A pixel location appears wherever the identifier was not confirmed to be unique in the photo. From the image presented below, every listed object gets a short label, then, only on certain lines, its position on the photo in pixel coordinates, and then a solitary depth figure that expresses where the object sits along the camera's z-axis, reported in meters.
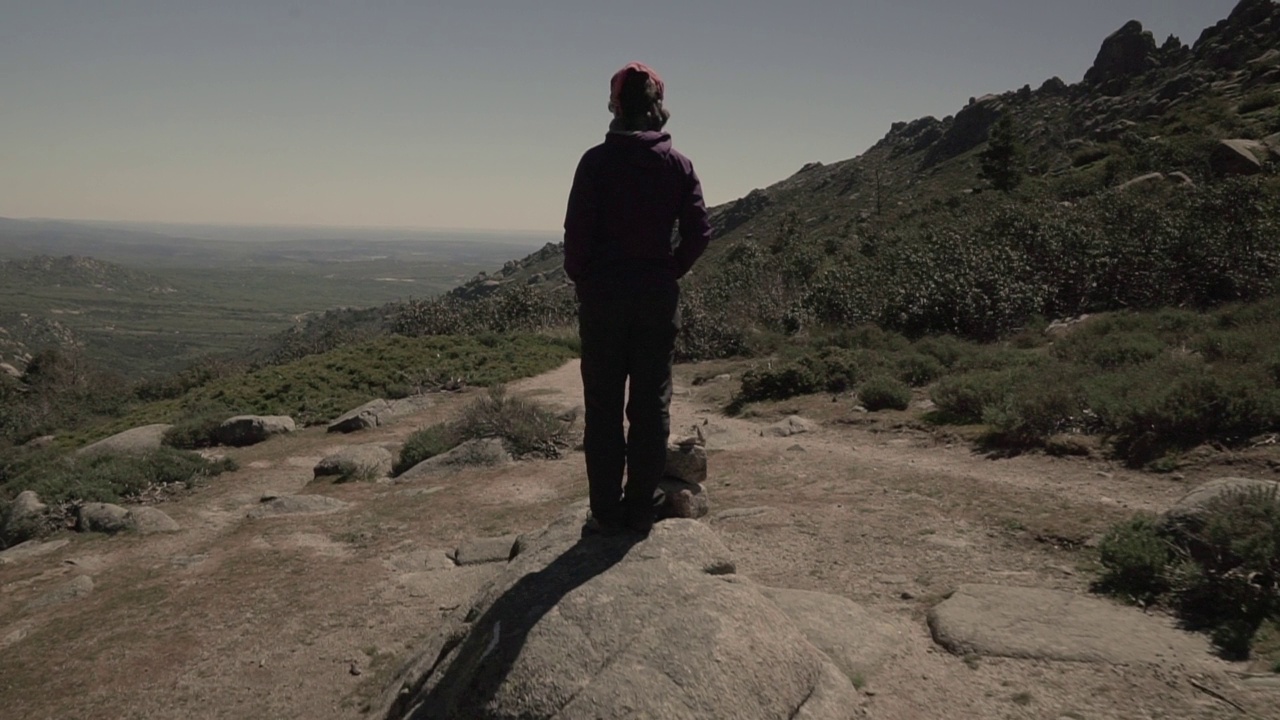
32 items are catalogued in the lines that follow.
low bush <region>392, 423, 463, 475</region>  11.84
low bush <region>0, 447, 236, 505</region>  10.14
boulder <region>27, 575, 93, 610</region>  7.07
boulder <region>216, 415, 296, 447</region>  15.03
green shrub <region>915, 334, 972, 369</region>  14.19
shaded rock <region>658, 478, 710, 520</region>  5.61
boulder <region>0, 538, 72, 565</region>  8.41
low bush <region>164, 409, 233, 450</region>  14.72
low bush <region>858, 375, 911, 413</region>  11.77
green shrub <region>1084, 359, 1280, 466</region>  7.72
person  4.07
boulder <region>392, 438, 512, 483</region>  11.24
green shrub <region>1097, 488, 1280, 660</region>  4.11
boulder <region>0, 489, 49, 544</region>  9.11
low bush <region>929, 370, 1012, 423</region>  10.41
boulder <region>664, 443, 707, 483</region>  7.00
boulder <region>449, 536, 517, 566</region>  7.14
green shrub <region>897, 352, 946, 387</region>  13.39
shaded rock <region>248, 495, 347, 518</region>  9.80
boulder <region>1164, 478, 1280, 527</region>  4.95
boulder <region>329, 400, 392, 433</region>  15.43
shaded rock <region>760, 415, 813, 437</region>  11.50
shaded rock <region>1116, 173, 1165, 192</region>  24.61
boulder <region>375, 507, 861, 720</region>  3.18
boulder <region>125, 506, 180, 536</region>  9.13
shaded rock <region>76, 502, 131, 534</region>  9.16
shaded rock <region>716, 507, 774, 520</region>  7.05
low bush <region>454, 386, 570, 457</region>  11.72
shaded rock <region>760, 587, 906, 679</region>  4.03
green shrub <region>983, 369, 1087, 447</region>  9.00
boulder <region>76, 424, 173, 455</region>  14.08
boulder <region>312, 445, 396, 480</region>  11.59
